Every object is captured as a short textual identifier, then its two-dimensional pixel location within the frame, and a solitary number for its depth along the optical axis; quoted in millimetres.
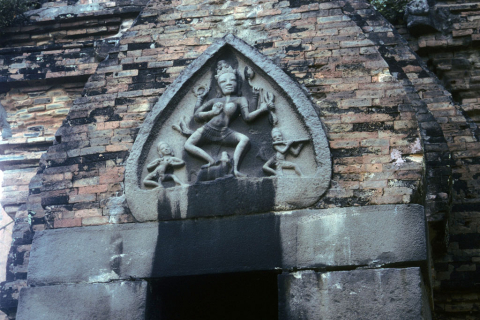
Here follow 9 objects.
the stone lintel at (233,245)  4820
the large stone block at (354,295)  4605
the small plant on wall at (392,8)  7719
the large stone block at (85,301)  4992
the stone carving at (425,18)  7422
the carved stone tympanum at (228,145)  5188
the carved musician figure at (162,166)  5402
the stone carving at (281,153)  5254
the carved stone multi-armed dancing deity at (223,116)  5441
